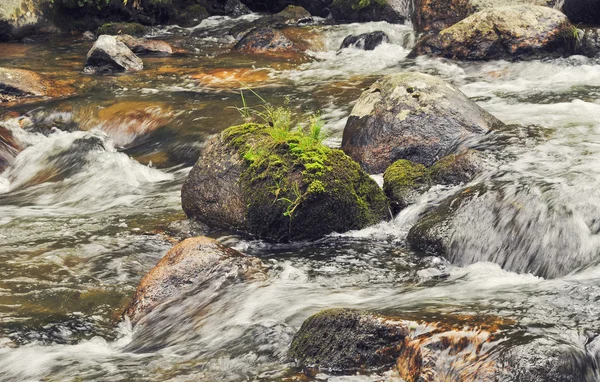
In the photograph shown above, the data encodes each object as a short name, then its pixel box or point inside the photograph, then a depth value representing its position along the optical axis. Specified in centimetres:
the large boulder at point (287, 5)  2067
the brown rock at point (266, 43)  1659
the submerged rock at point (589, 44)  1329
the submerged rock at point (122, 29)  1966
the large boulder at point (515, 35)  1321
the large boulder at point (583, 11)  1514
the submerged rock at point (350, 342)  420
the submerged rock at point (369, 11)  1836
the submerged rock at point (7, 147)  1120
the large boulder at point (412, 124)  832
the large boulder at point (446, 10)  1620
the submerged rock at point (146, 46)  1711
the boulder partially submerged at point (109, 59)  1555
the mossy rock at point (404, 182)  745
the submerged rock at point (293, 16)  1966
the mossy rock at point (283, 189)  691
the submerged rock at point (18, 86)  1359
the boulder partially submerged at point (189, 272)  590
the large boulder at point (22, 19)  1941
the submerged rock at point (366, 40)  1634
